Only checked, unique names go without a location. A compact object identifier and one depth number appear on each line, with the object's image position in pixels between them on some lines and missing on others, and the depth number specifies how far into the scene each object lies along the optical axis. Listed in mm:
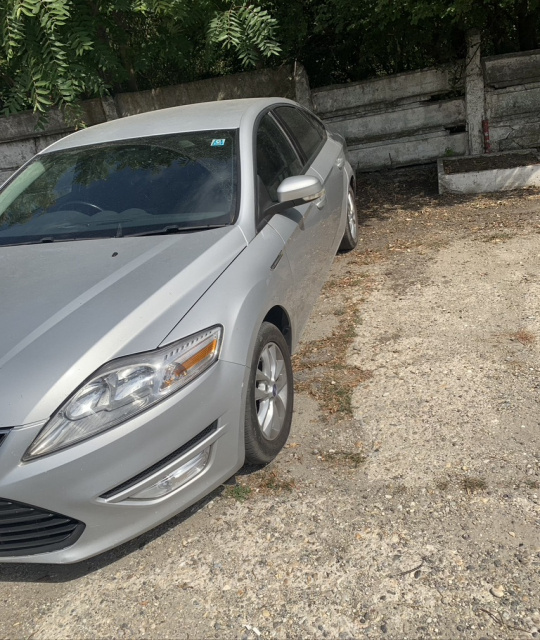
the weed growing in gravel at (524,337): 4074
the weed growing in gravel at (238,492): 3089
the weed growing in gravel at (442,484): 2943
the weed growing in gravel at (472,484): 2904
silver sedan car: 2404
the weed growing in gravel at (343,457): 3219
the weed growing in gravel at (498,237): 5908
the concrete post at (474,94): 7898
